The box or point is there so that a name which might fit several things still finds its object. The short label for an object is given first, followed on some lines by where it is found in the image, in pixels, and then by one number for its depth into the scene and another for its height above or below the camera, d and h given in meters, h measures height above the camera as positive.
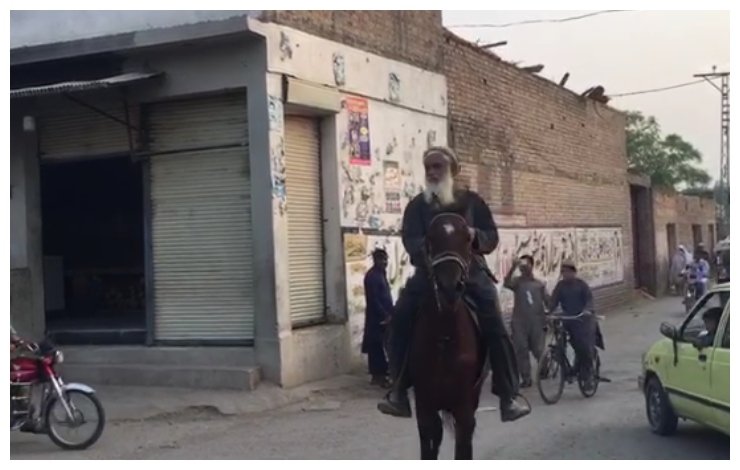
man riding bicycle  11.63 -0.76
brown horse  6.21 -0.64
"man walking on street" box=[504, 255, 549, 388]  12.14 -0.84
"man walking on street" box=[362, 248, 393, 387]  12.30 -0.75
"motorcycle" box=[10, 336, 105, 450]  8.75 -1.15
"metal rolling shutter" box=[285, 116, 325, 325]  12.57 +0.45
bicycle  11.52 -1.35
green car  7.52 -1.03
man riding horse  6.69 -0.23
